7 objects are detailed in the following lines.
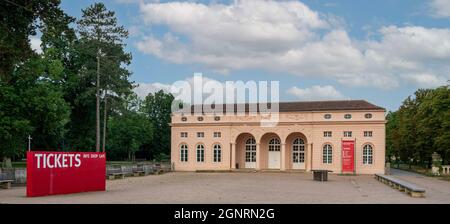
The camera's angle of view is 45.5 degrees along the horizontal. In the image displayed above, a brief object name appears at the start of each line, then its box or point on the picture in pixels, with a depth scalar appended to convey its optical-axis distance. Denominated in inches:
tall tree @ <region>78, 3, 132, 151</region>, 1833.2
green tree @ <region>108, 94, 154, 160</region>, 2856.8
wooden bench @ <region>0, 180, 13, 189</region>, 908.6
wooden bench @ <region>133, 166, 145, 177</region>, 1498.5
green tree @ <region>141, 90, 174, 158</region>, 3083.2
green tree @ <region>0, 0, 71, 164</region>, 860.6
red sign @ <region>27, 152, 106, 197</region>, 721.6
